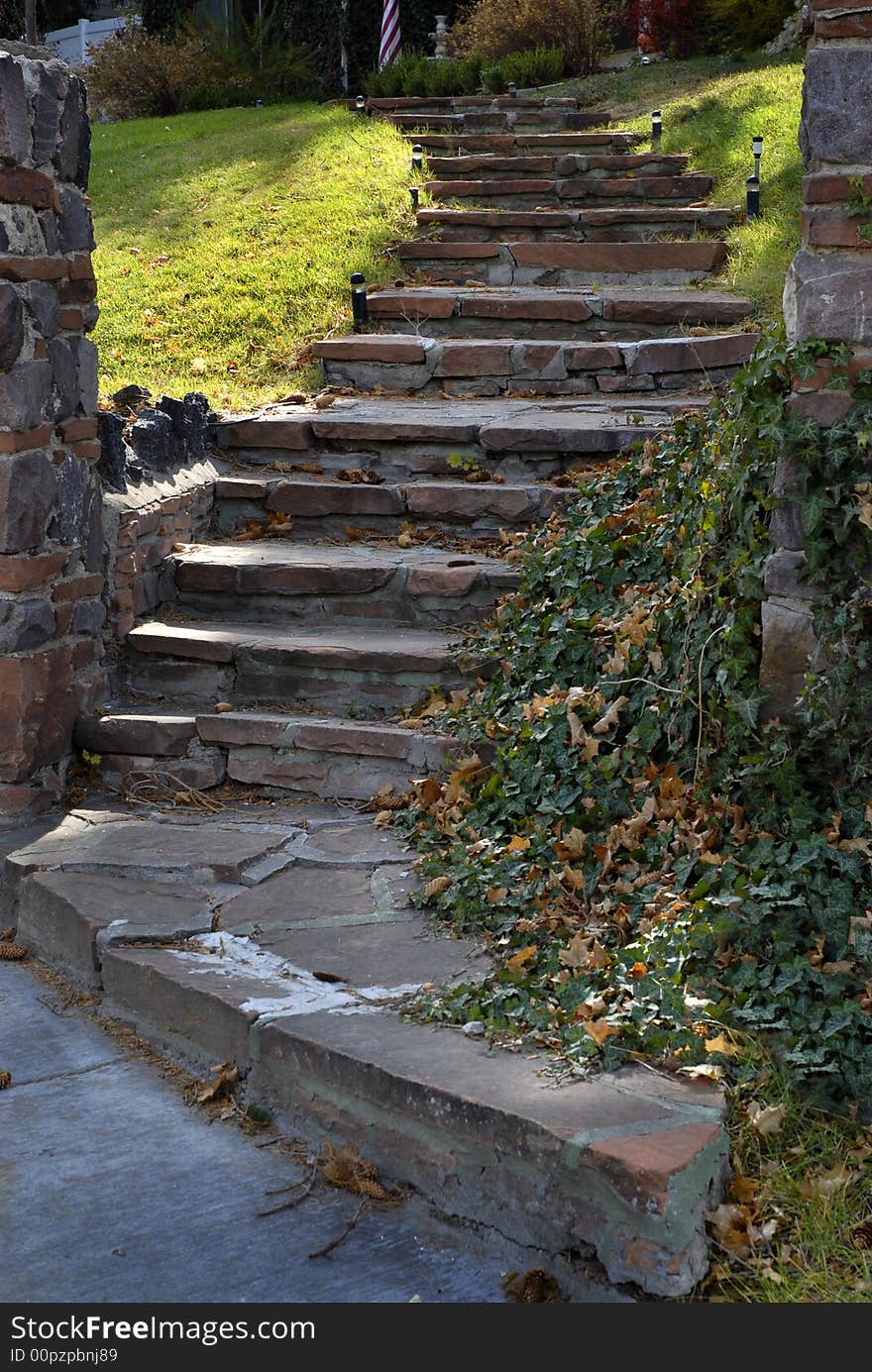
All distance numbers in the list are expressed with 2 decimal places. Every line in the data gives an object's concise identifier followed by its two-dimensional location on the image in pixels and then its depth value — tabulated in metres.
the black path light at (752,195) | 8.55
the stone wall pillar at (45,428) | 4.32
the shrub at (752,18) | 13.07
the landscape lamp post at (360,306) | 7.69
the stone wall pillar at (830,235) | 3.26
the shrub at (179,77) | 15.77
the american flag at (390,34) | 15.84
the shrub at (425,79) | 13.96
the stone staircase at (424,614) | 2.66
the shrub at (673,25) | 14.27
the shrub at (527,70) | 13.88
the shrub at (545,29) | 14.56
